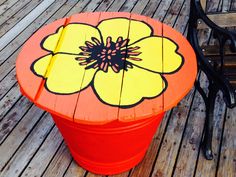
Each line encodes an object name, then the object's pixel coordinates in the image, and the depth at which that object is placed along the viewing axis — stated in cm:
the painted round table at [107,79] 159
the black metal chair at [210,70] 171
